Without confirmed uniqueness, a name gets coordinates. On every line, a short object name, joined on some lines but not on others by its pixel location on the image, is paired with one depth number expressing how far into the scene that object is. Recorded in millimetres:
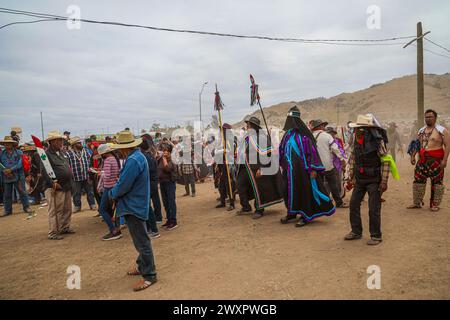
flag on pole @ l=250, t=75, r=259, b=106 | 7777
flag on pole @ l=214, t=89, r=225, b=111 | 8629
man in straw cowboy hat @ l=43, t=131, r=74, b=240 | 6320
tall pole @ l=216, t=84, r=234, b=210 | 8188
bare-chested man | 6336
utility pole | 13219
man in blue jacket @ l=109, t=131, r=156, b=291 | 3859
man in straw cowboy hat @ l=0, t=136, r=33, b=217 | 9406
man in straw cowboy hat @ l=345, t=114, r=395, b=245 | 4762
